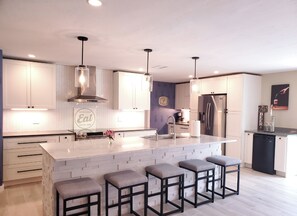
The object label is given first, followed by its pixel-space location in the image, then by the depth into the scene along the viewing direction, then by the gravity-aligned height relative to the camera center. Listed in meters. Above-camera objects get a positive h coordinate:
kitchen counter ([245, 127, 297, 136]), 4.58 -0.61
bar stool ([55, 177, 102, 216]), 2.18 -0.92
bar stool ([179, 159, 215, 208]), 3.13 -0.95
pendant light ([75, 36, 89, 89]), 2.69 +0.33
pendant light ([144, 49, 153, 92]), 3.22 +0.34
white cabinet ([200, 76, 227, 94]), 5.57 +0.50
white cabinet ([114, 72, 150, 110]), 5.34 +0.27
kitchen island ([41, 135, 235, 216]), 2.52 -0.76
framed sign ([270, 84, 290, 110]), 5.02 +0.18
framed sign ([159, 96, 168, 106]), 7.34 +0.07
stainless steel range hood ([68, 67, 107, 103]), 4.49 +0.18
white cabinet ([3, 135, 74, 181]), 3.79 -1.03
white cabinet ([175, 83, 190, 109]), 7.12 +0.25
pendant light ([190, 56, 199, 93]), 3.61 +0.32
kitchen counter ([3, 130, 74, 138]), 3.87 -0.63
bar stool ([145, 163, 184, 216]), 2.81 -0.95
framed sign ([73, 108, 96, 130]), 5.08 -0.39
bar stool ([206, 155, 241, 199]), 3.42 -0.95
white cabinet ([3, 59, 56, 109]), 4.05 +0.32
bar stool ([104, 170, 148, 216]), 2.49 -0.94
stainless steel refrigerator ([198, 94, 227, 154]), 5.53 -0.29
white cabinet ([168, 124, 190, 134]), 6.84 -0.82
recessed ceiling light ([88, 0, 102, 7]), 1.84 +0.87
